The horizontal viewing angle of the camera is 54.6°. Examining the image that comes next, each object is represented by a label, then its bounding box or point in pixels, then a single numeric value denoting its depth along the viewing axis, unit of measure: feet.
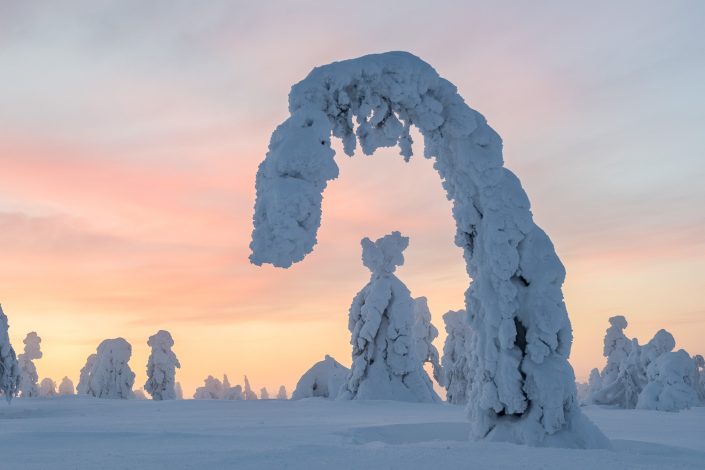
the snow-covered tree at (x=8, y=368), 63.98
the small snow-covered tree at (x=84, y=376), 164.46
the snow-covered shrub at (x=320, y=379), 91.50
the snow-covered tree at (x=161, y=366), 145.59
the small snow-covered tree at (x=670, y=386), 89.10
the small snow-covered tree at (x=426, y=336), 121.60
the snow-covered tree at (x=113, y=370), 132.36
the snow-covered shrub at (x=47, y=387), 229.93
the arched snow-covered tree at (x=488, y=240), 31.89
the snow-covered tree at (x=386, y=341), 78.95
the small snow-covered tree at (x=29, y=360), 171.53
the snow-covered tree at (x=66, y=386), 247.35
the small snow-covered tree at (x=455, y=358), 127.65
